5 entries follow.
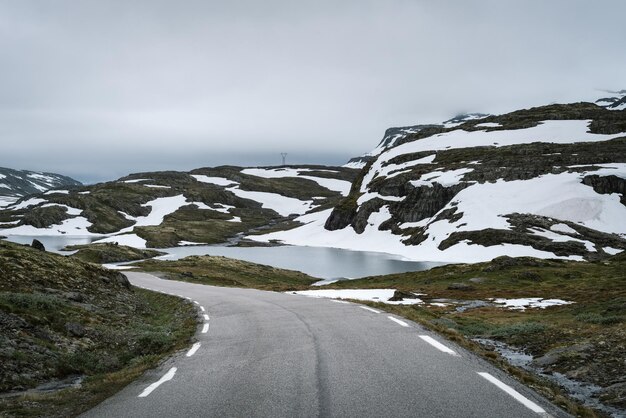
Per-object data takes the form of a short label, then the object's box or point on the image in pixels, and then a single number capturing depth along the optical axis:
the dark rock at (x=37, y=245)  37.50
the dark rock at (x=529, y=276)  52.47
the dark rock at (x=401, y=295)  40.00
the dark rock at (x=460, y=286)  48.12
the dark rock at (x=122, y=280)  32.29
